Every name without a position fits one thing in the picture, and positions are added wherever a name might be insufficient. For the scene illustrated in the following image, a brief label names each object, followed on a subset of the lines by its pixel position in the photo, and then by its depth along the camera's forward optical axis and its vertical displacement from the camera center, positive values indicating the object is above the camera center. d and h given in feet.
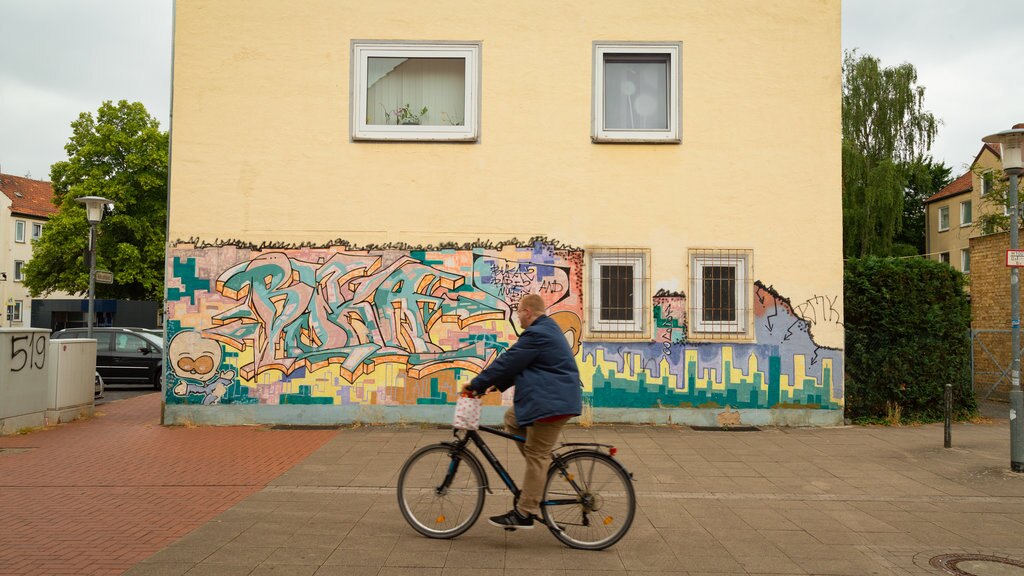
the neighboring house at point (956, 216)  138.10 +19.13
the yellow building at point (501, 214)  36.94 +4.67
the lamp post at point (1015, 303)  27.43 +0.54
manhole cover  16.87 -5.64
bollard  30.97 -4.71
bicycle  17.97 -4.37
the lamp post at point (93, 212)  48.63 +5.94
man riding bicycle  17.78 -1.85
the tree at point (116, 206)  124.06 +16.24
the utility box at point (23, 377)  34.96 -3.56
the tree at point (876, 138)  114.21 +28.52
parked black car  60.08 -4.35
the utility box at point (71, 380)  38.29 -4.03
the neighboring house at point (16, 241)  184.55 +14.91
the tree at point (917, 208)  154.40 +22.48
